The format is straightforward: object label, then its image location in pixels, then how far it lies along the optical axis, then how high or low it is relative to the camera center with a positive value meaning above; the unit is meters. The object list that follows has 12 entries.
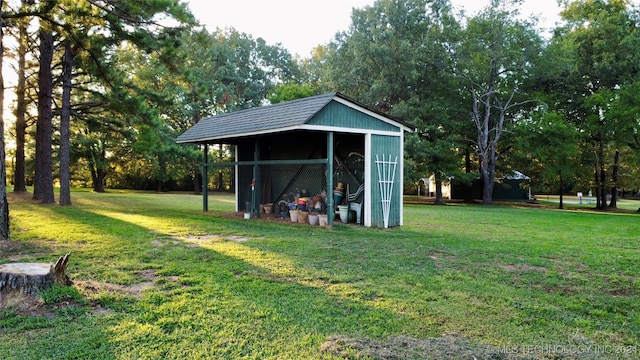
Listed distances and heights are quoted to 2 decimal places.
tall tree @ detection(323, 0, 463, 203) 19.81 +5.64
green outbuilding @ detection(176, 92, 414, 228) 8.54 +0.80
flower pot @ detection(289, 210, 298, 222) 9.58 -0.70
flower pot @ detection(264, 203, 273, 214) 11.23 -0.63
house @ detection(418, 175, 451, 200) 28.95 -0.30
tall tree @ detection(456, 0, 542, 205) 19.05 +5.73
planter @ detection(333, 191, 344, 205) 9.58 -0.26
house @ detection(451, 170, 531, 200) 26.44 -0.28
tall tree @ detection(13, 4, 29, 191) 15.89 +2.36
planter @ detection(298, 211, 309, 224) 9.37 -0.73
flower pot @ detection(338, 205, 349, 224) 9.34 -0.65
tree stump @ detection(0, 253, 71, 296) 3.25 -0.76
